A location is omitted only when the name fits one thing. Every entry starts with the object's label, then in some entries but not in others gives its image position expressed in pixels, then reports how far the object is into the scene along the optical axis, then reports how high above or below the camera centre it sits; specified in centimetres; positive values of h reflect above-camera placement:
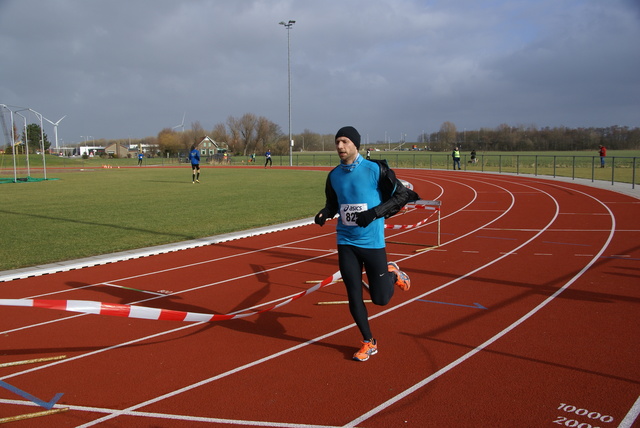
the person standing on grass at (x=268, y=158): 5888 -4
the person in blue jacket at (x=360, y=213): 458 -51
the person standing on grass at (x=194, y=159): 3036 +0
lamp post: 5162 +1266
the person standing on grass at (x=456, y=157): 4453 -23
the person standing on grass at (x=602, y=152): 4187 -3
